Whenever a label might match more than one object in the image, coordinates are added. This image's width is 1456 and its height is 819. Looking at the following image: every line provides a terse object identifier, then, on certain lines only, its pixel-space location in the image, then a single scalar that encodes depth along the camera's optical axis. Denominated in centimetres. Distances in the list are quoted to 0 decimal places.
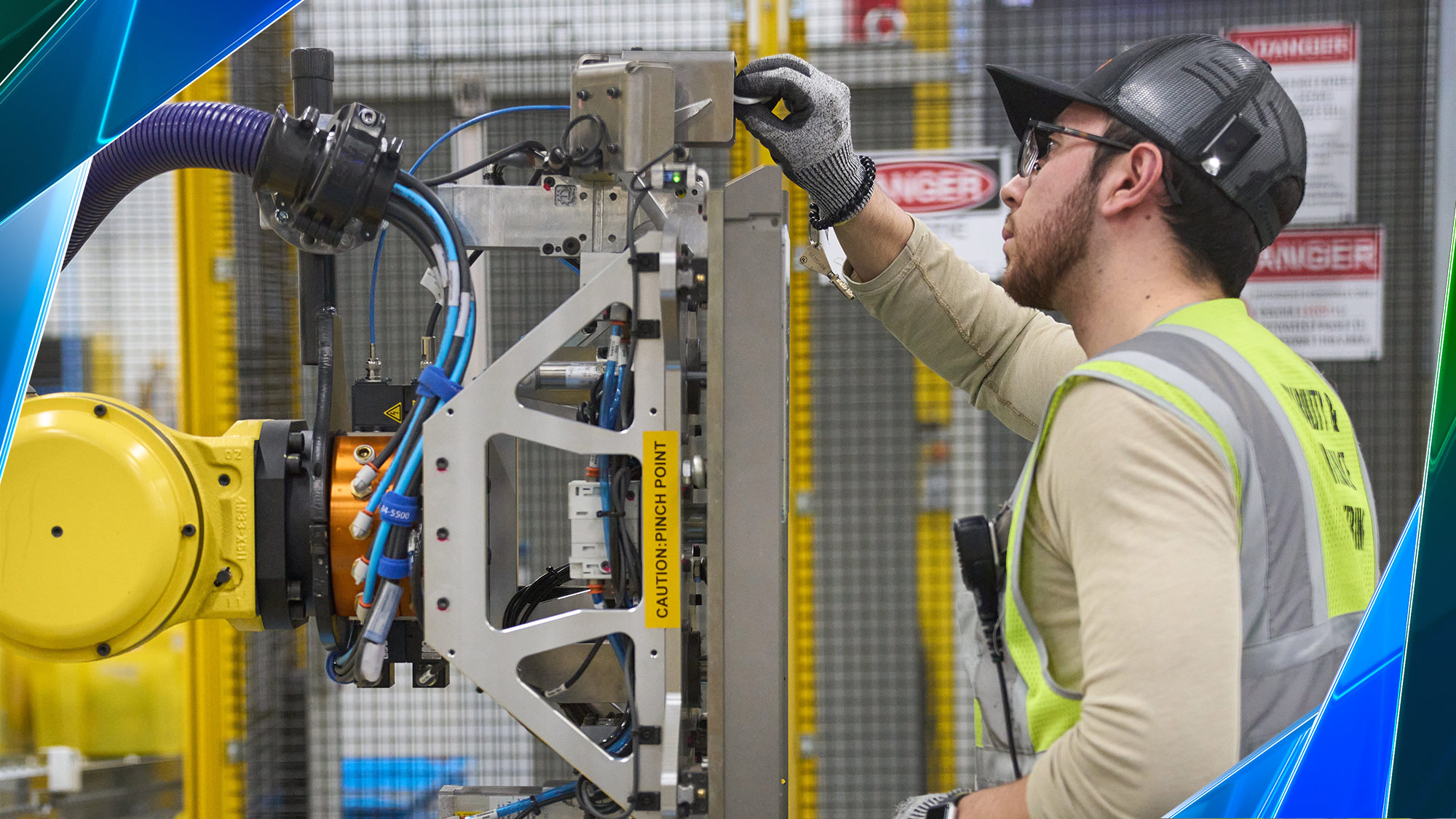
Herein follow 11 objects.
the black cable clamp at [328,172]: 274
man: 243
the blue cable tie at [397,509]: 274
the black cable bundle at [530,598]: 285
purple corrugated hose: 276
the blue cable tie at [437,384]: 274
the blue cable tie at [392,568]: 274
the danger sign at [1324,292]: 371
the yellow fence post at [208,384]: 369
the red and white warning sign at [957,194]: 370
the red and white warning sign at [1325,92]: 370
